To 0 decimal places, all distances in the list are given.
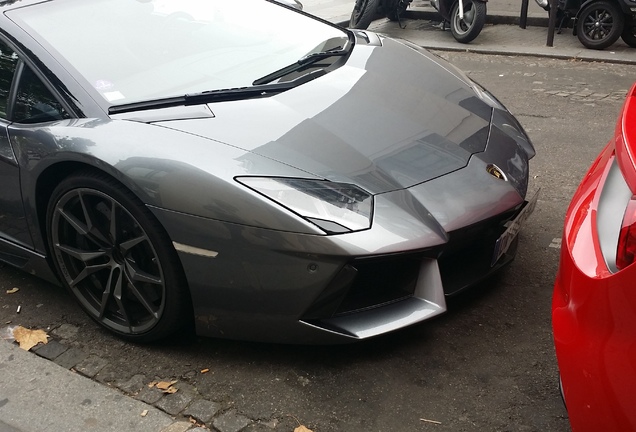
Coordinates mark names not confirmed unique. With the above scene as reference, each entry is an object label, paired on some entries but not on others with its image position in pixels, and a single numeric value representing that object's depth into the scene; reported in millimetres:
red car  1766
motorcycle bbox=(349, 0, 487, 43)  9211
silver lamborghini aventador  2730
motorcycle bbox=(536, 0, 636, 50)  8094
